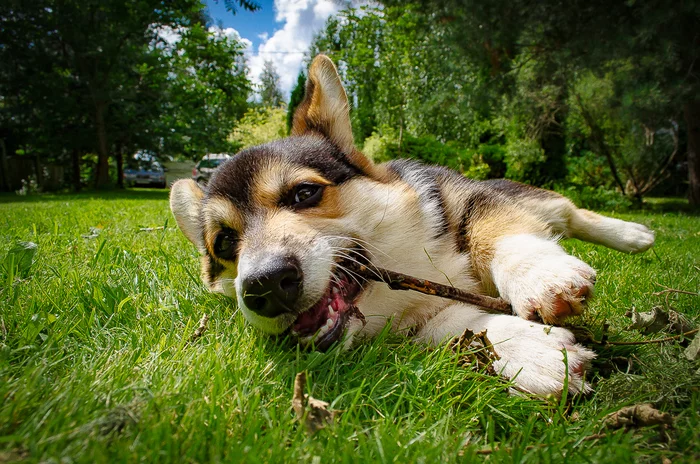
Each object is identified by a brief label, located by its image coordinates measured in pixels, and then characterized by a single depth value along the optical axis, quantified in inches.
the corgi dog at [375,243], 10.1
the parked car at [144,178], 856.1
